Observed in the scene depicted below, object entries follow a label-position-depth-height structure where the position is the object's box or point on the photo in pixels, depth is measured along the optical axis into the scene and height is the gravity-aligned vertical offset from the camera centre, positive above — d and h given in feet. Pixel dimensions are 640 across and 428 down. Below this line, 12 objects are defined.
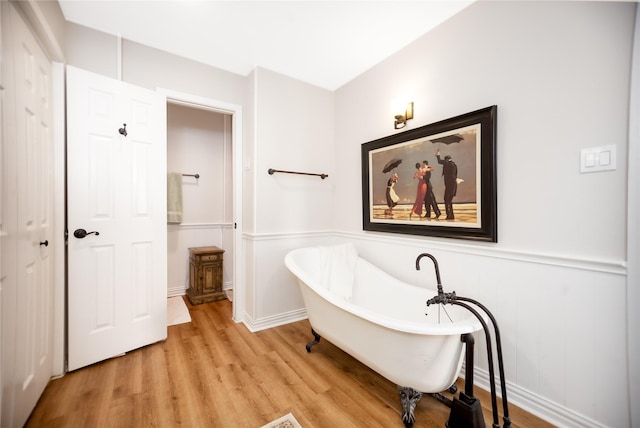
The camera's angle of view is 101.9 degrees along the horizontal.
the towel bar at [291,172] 8.24 +1.40
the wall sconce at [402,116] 6.98 +2.70
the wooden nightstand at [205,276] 10.32 -2.49
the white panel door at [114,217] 5.92 -0.04
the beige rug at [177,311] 8.69 -3.51
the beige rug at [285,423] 4.43 -3.62
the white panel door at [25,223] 3.76 -0.13
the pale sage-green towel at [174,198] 10.66 +0.69
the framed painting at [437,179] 5.41 +0.86
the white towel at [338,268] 7.43 -1.60
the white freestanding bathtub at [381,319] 4.08 -2.09
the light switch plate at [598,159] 3.99 +0.86
